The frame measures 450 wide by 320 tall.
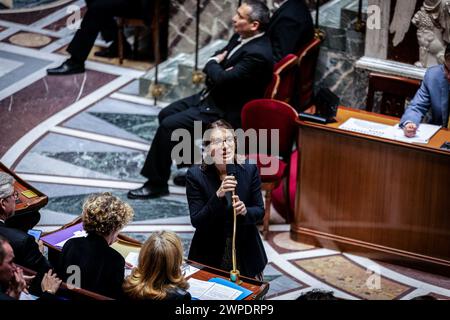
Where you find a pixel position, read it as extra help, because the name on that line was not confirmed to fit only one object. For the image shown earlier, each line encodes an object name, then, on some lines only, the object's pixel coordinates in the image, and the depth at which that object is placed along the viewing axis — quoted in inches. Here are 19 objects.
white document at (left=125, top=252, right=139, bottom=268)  376.5
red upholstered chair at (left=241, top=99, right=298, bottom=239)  490.0
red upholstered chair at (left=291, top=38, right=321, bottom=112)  571.2
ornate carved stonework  498.3
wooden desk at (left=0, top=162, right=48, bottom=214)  413.7
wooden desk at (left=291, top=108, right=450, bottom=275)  457.7
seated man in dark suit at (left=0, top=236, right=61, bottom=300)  306.3
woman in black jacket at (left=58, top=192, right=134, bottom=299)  337.7
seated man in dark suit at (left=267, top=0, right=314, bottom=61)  564.4
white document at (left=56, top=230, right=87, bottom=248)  386.0
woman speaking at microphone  382.6
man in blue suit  472.0
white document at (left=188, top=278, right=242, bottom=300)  348.5
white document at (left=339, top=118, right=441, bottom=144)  461.7
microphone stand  360.8
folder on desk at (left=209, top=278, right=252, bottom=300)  349.7
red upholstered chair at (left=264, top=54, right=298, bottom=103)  524.1
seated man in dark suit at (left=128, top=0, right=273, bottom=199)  513.7
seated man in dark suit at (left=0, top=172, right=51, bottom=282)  361.1
